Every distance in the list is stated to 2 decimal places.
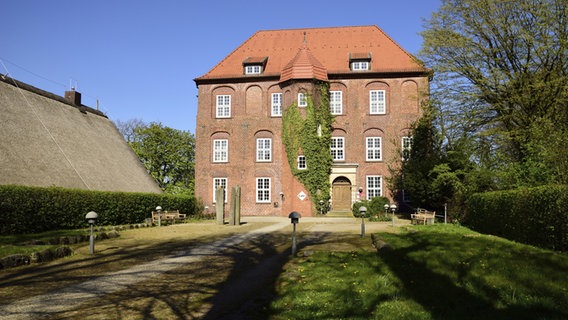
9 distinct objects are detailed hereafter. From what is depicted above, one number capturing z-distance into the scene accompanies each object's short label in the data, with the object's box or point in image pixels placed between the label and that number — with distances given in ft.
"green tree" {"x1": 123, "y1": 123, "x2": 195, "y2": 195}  177.27
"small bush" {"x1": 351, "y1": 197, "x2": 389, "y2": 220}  98.68
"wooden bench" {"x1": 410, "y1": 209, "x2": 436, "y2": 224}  74.54
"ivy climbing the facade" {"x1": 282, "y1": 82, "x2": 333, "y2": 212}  111.96
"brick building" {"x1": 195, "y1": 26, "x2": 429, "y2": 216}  115.85
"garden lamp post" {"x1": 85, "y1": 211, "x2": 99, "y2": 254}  40.70
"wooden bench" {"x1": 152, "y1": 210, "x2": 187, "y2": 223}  86.58
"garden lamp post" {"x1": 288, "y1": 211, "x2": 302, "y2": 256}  39.14
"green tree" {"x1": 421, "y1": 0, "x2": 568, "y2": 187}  73.51
